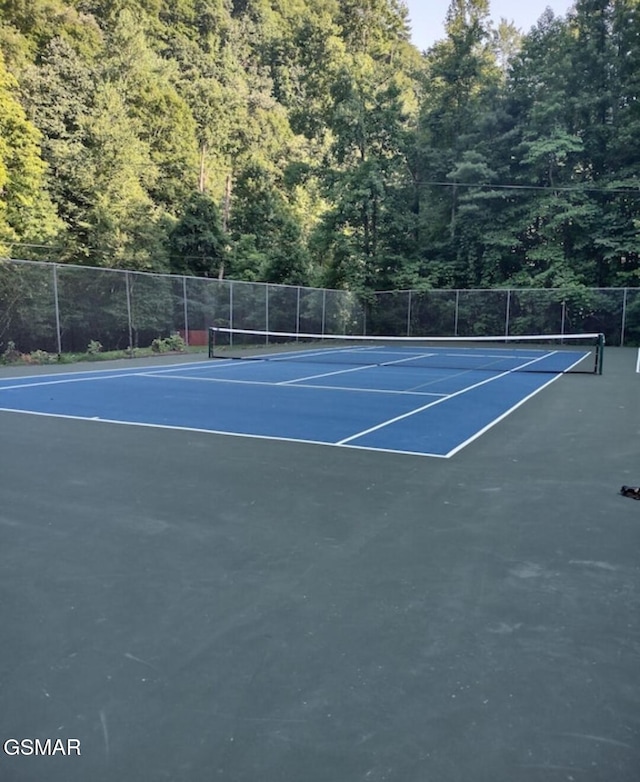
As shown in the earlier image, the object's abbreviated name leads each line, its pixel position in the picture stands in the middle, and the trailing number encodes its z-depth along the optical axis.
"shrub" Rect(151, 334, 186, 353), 17.84
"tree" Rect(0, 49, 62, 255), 19.62
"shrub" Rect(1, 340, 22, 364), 14.07
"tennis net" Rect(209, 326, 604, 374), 15.90
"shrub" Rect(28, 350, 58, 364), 14.45
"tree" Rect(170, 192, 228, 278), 25.42
